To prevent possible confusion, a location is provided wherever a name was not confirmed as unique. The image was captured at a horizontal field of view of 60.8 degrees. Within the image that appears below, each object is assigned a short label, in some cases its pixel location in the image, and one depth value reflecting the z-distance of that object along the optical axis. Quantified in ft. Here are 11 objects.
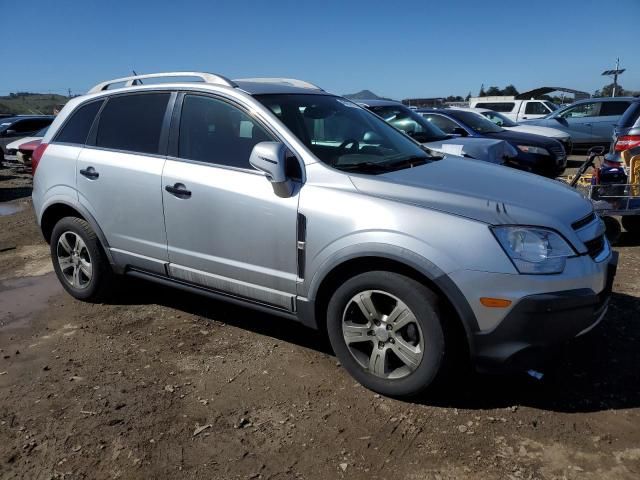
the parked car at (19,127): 53.60
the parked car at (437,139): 23.93
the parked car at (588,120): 51.46
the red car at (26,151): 43.68
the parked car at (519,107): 68.13
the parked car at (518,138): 32.83
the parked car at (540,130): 42.16
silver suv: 9.05
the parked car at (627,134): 22.31
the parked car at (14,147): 45.88
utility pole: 101.82
